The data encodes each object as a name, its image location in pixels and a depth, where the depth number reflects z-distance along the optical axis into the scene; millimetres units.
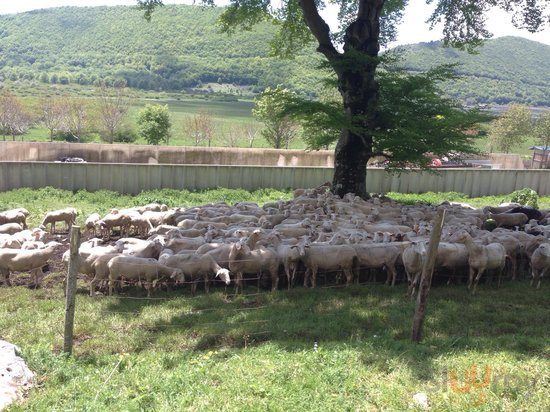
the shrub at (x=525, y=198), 23969
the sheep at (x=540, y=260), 12391
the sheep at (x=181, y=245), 13188
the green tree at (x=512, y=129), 61969
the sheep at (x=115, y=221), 16406
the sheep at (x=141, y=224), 16734
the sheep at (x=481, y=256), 12102
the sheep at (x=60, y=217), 17000
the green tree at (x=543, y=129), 62594
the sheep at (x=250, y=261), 11992
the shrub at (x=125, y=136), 72438
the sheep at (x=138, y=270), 11531
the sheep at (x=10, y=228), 15372
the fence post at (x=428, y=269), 8383
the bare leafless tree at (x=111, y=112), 65938
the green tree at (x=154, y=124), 61625
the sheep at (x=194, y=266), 11867
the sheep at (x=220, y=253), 12297
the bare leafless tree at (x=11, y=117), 68938
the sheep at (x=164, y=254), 12025
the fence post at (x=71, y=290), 7789
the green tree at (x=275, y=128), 50000
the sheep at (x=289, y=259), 12148
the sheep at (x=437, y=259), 11648
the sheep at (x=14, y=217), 16641
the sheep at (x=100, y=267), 11648
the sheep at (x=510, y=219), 18328
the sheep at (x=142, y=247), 12719
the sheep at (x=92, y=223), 16750
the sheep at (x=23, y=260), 11914
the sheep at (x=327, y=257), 12211
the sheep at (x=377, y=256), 12375
